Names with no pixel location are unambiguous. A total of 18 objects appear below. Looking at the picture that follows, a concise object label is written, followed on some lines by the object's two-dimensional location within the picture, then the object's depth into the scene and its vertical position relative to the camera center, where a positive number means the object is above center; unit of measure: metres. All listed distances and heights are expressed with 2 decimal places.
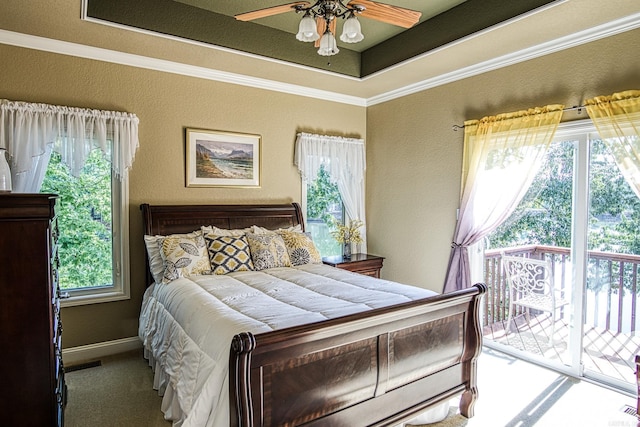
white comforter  1.89 -0.65
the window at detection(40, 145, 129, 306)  3.30 -0.26
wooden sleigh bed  1.70 -0.86
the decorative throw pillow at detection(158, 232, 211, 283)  3.10 -0.46
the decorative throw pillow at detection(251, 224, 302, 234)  3.86 -0.30
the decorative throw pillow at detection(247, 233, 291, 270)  3.50 -0.47
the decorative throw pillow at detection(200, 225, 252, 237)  3.58 -0.29
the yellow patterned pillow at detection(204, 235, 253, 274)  3.31 -0.47
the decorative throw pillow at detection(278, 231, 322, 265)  3.73 -0.47
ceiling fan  2.17 +1.10
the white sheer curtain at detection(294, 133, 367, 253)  4.49 +0.46
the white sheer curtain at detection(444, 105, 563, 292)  3.22 +0.29
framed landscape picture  3.85 +0.43
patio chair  3.32 -0.76
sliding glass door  2.91 -0.41
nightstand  4.27 -0.69
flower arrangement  4.59 -0.40
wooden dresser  1.76 -0.52
